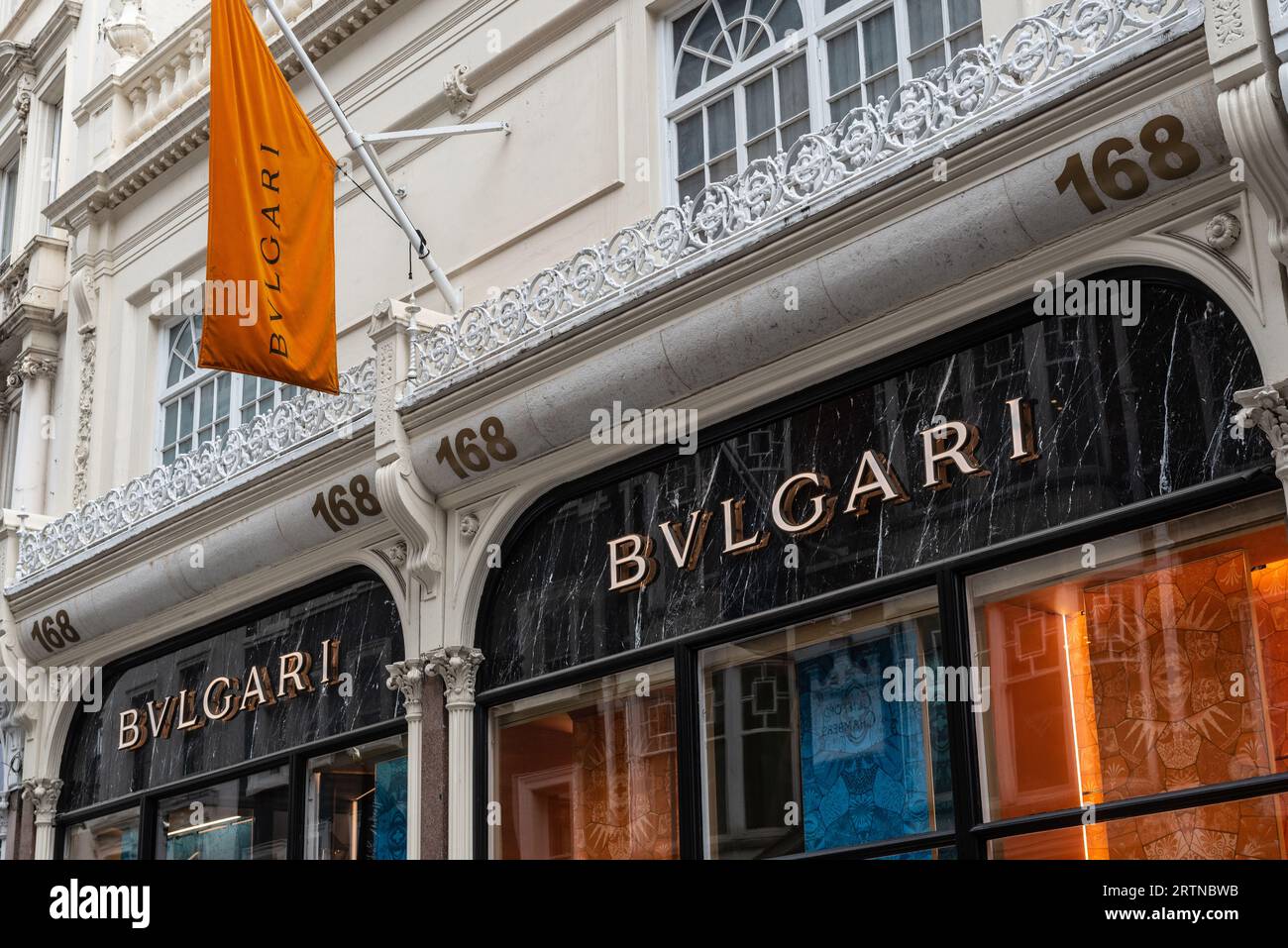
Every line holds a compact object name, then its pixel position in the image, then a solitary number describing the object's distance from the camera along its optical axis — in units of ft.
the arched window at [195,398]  55.06
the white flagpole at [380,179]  44.32
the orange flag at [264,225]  41.01
